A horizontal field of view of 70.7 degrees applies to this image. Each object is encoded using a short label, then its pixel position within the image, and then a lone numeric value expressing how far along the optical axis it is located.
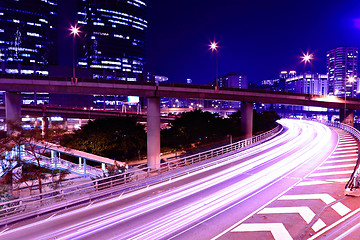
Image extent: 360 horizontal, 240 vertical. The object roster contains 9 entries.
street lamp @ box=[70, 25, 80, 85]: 38.25
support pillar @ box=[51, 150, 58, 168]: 30.38
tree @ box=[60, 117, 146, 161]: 41.31
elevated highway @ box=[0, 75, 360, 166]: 38.62
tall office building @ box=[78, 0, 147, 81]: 191.25
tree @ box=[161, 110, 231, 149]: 50.62
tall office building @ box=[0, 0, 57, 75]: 152.25
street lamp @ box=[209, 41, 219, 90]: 47.53
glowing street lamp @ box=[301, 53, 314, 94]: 54.10
